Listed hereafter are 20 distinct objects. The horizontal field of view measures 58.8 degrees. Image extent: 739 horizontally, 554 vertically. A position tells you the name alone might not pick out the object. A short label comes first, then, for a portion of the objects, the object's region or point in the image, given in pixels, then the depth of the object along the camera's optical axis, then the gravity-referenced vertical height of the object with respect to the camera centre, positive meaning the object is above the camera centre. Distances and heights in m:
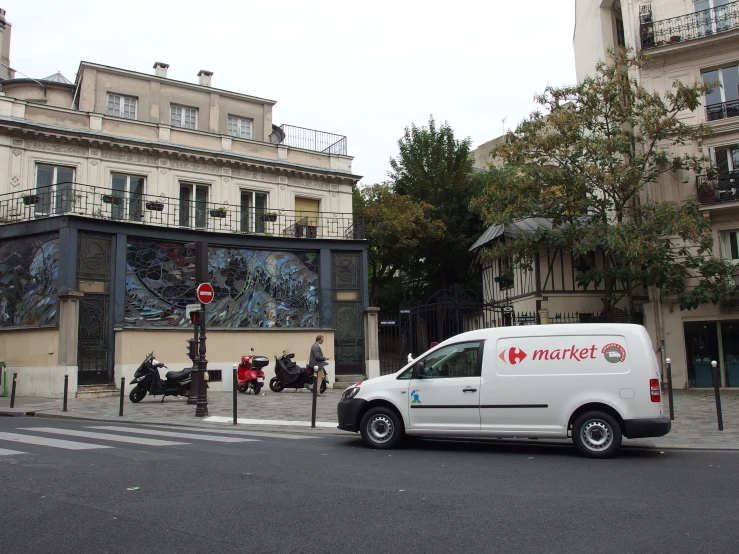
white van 8.91 -0.48
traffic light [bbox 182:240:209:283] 15.70 +2.42
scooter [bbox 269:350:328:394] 20.23 -0.41
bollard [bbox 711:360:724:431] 11.43 -0.88
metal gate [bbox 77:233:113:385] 20.25 +1.66
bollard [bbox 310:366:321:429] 12.52 -1.02
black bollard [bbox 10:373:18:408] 16.31 -0.78
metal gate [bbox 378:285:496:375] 22.70 +1.29
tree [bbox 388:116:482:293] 33.77 +8.88
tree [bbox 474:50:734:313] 20.13 +5.52
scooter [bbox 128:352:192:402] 17.59 -0.48
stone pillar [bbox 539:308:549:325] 22.34 +1.35
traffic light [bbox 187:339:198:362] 16.52 +0.38
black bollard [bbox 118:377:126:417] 14.10 -0.68
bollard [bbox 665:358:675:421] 12.07 -0.69
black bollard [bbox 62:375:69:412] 15.37 -0.65
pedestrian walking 18.06 +0.12
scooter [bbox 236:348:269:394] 19.89 -0.37
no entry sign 15.10 +1.60
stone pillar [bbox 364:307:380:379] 24.72 +0.58
